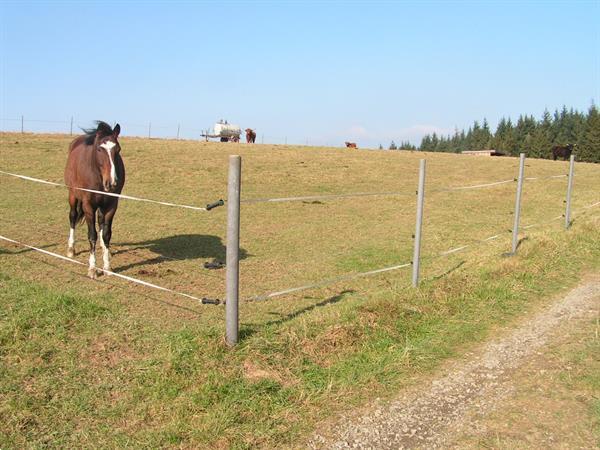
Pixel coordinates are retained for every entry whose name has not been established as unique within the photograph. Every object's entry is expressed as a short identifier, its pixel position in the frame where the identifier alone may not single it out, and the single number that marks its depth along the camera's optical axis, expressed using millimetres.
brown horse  6648
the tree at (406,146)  154825
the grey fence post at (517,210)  8000
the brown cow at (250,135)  45447
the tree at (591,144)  72406
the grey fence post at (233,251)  3854
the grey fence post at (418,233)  5848
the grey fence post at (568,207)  10181
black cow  41469
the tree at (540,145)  83938
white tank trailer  54312
